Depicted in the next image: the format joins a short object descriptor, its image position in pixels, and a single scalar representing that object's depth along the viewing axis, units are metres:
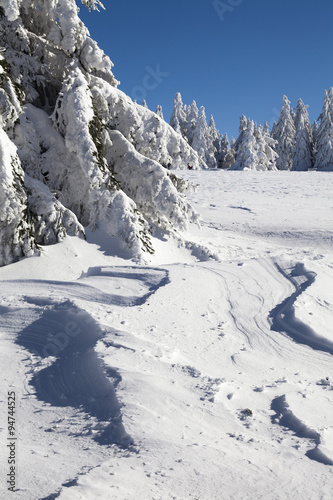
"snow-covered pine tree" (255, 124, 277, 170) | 42.78
